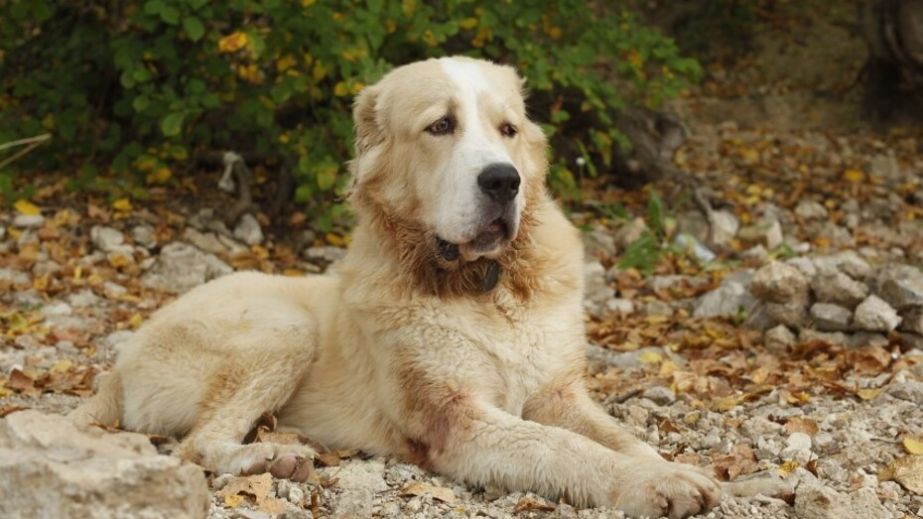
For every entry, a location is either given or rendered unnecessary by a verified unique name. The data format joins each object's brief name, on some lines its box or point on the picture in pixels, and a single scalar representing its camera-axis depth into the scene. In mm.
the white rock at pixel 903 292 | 5672
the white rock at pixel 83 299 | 6629
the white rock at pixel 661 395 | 4707
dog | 3789
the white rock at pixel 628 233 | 8164
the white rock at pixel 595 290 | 6961
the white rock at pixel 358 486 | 3512
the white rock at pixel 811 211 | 8984
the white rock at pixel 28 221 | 7504
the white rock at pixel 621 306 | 6840
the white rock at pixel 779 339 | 5781
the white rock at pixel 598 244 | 8023
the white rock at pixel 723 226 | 8391
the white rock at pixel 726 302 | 6496
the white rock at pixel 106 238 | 7406
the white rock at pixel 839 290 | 5930
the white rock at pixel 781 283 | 5973
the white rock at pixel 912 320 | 5613
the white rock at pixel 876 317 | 5656
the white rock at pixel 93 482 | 2430
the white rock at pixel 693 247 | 7879
